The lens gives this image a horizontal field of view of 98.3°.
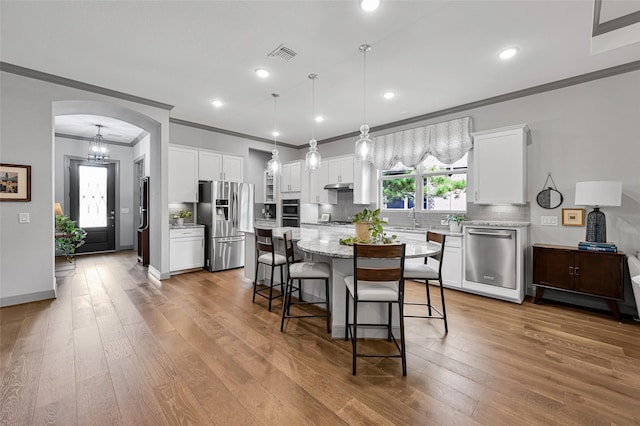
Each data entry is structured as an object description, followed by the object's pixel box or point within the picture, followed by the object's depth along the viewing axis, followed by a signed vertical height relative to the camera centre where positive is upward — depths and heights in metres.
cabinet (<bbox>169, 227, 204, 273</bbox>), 4.89 -0.70
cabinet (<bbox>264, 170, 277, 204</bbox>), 7.15 +0.61
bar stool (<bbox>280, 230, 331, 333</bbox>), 2.77 -0.61
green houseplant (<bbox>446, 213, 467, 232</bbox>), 4.29 -0.17
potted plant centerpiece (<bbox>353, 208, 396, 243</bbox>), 2.62 -0.17
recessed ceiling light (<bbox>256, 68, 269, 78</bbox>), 3.37 +1.71
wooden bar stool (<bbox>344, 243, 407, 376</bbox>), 2.05 -0.53
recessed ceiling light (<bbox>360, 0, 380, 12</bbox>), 2.18 +1.64
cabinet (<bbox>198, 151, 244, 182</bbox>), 5.40 +0.89
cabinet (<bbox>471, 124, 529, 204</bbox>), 3.75 +0.64
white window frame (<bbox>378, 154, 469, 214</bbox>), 4.68 +0.60
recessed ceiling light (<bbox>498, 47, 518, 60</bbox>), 2.88 +1.67
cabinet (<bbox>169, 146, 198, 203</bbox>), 5.03 +0.65
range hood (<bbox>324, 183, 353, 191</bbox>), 5.81 +0.51
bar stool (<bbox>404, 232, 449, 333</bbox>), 2.67 -0.60
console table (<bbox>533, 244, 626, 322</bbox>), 3.07 -0.73
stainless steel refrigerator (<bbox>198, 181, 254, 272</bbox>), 5.14 -0.19
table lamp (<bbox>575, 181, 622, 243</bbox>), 3.02 +0.12
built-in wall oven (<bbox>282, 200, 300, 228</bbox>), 6.52 -0.07
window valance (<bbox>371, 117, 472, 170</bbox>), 4.43 +1.17
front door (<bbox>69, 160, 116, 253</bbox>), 6.77 +0.20
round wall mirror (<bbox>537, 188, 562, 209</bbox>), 3.69 +0.16
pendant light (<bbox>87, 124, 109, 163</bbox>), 6.21 +1.38
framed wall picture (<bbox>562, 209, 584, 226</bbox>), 3.53 -0.09
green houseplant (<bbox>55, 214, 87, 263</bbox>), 4.99 -0.42
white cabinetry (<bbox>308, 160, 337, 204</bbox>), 6.29 +0.52
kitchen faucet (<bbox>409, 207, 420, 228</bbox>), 5.10 -0.13
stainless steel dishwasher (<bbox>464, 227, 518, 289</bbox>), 3.62 -0.63
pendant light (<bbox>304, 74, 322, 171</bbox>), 3.41 +0.66
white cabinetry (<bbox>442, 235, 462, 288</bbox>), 4.09 -0.79
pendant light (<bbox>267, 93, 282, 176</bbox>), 3.92 +0.65
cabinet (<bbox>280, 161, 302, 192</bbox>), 6.55 +0.80
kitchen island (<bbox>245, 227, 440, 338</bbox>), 2.38 -0.56
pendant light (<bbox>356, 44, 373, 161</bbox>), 2.92 +0.70
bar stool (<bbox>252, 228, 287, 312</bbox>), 3.19 -0.58
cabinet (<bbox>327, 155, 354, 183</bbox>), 5.79 +0.88
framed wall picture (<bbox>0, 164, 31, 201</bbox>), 3.29 +0.34
